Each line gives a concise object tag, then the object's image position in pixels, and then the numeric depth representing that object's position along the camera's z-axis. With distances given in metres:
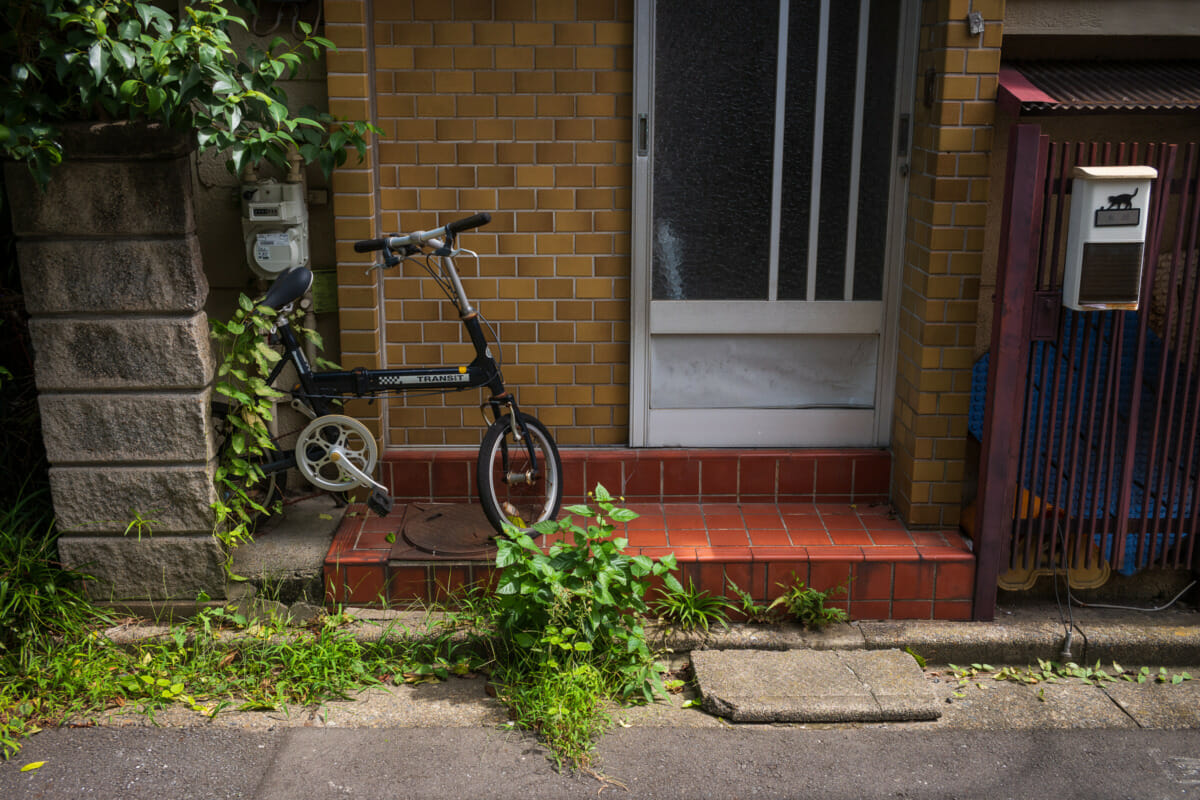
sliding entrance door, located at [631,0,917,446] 4.83
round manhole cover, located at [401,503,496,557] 4.70
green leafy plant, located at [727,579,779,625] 4.57
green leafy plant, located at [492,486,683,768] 4.06
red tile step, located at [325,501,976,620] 4.60
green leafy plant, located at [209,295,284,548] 4.47
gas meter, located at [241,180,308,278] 4.62
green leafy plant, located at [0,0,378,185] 3.81
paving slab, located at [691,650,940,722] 4.06
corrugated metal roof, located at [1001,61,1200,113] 4.22
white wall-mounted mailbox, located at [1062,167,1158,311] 4.04
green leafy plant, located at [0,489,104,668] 4.25
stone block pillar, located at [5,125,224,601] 4.14
